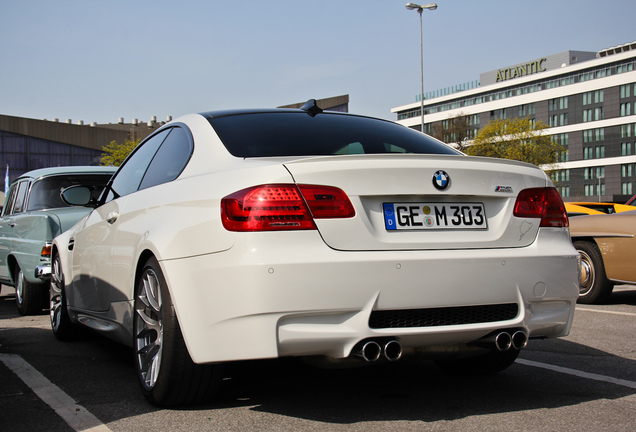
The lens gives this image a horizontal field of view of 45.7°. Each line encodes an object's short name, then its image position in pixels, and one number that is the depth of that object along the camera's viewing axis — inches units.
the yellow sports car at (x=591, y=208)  546.9
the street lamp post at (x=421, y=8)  1609.3
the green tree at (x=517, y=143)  2524.6
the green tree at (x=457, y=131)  2615.7
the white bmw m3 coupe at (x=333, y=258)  129.1
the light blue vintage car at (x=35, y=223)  311.9
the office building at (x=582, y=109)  3272.6
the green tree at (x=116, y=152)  2827.3
